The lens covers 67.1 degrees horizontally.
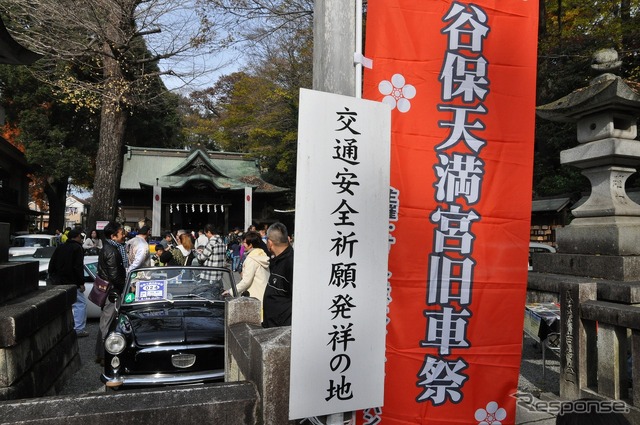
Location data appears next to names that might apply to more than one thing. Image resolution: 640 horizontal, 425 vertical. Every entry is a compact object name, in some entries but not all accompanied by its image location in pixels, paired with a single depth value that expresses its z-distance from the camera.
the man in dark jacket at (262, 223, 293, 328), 4.55
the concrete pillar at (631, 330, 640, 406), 3.40
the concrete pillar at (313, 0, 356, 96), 2.34
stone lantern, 5.05
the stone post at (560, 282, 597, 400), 4.09
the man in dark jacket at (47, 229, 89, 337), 7.05
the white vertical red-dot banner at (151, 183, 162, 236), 21.77
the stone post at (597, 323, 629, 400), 3.74
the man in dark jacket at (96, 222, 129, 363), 6.76
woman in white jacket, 5.71
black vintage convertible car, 4.59
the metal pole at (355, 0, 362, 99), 2.38
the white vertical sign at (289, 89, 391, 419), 2.08
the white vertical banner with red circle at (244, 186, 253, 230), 22.99
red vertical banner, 2.68
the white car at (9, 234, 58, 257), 19.34
